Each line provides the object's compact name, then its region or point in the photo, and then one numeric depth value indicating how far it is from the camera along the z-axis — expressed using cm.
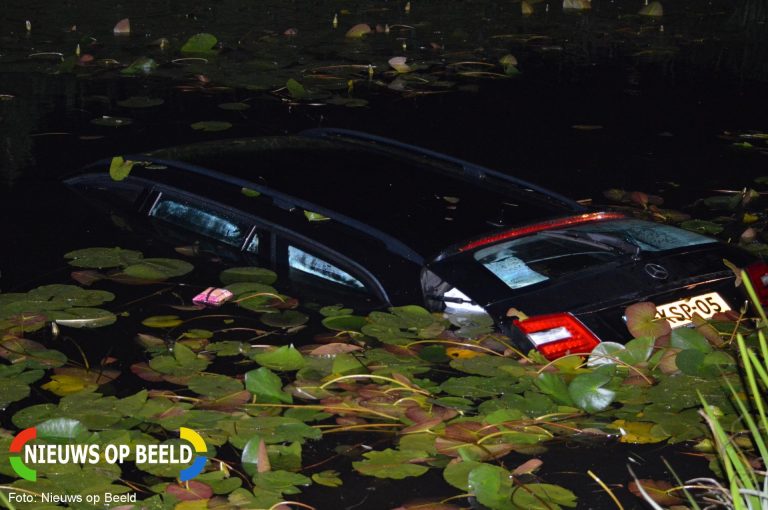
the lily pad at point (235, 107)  1619
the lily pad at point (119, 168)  998
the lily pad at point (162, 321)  873
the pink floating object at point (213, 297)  897
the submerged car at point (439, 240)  768
